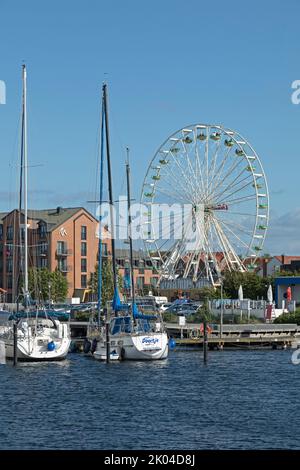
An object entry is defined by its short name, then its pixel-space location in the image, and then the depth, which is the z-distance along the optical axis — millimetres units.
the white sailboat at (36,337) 65812
